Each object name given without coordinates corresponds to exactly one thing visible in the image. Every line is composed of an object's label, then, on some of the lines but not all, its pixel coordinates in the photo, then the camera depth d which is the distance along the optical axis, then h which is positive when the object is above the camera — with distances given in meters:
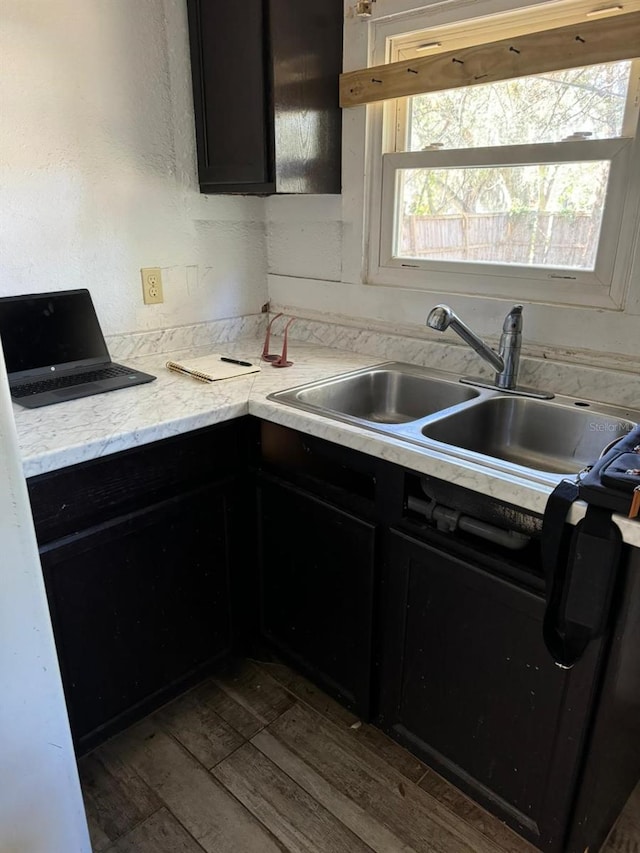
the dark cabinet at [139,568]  1.33 -0.83
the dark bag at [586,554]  0.98 -0.54
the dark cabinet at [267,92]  1.69 +0.37
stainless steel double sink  1.46 -0.49
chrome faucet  1.53 -0.30
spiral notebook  1.73 -0.43
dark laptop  1.60 -0.35
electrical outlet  1.96 -0.20
